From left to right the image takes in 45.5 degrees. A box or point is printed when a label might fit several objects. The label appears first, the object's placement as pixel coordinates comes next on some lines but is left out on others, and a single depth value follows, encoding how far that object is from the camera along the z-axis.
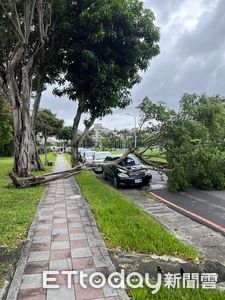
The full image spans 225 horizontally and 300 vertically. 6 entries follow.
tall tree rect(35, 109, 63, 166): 25.48
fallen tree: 11.20
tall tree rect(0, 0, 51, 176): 11.09
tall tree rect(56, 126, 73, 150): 48.78
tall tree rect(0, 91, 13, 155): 20.35
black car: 11.89
